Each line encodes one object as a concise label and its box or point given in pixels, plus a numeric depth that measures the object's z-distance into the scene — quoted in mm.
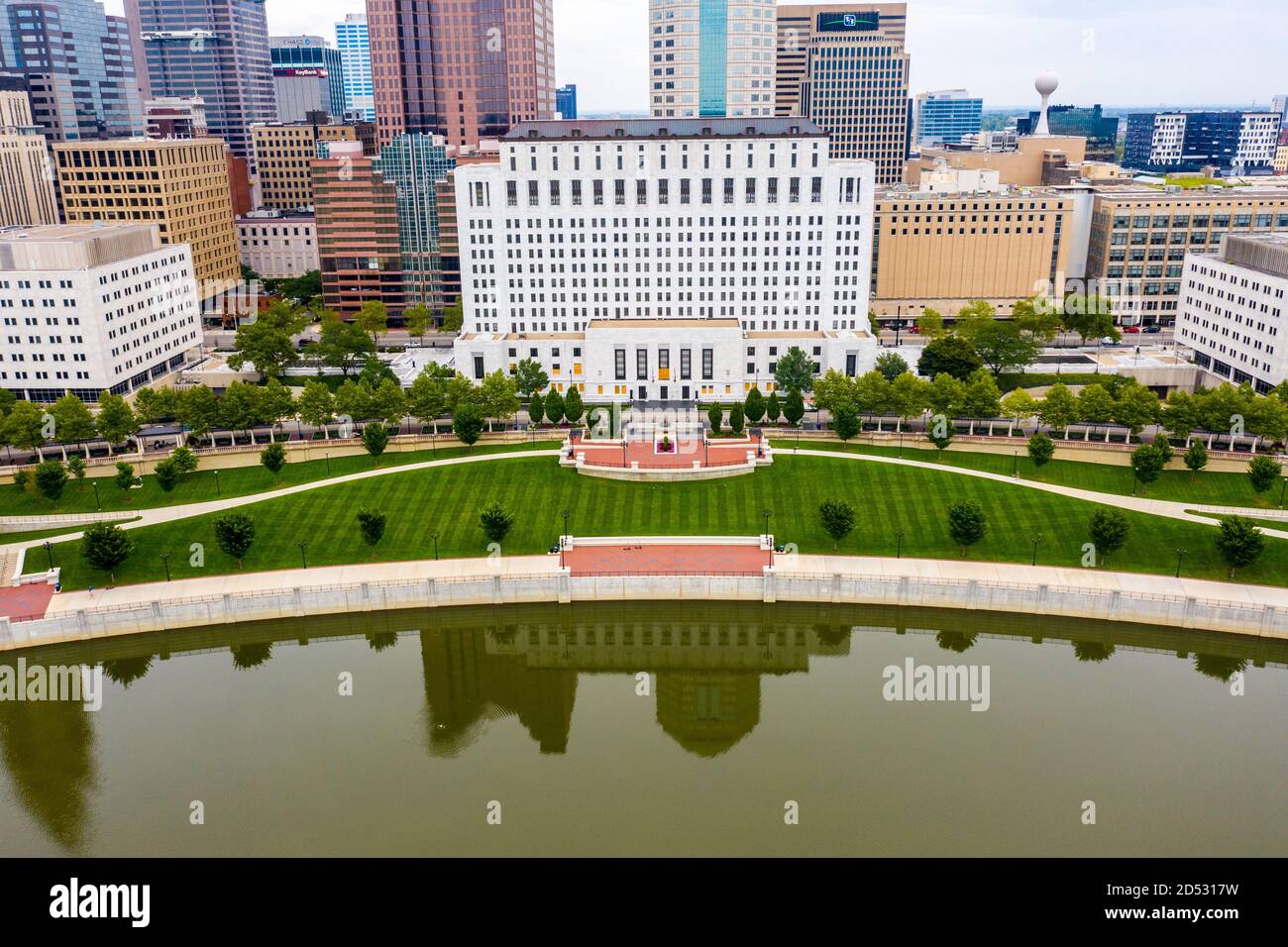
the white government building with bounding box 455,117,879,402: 110750
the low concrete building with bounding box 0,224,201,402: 104812
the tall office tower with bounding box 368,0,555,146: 160750
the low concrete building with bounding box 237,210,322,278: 168000
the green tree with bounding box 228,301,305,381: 117562
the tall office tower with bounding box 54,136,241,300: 137875
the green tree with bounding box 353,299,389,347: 131500
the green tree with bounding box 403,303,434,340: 132375
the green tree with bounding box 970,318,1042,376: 113312
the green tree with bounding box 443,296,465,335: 132375
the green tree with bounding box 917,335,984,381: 111188
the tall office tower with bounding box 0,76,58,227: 168375
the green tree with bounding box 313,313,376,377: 119312
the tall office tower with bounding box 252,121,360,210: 185625
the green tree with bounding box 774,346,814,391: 105188
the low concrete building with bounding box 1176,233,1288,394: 99688
